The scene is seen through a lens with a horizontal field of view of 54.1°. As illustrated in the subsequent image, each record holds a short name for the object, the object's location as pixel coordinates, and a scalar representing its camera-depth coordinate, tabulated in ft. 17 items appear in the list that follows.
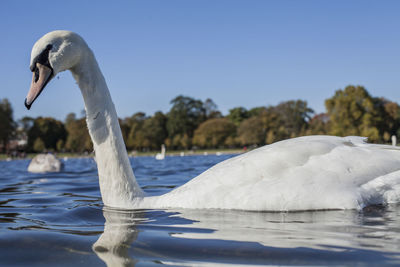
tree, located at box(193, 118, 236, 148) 330.75
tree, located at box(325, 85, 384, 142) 211.41
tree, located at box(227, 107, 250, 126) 403.54
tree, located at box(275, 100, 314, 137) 332.19
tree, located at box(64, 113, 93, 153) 276.62
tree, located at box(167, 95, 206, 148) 368.89
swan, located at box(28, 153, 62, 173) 46.09
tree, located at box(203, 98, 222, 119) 417.90
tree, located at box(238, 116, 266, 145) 294.46
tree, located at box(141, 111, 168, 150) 332.06
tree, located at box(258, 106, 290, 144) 297.08
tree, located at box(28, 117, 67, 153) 317.01
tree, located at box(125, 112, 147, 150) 320.70
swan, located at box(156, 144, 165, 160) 121.36
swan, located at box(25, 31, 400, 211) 11.44
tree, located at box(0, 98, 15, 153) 250.98
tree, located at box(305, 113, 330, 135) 276.82
